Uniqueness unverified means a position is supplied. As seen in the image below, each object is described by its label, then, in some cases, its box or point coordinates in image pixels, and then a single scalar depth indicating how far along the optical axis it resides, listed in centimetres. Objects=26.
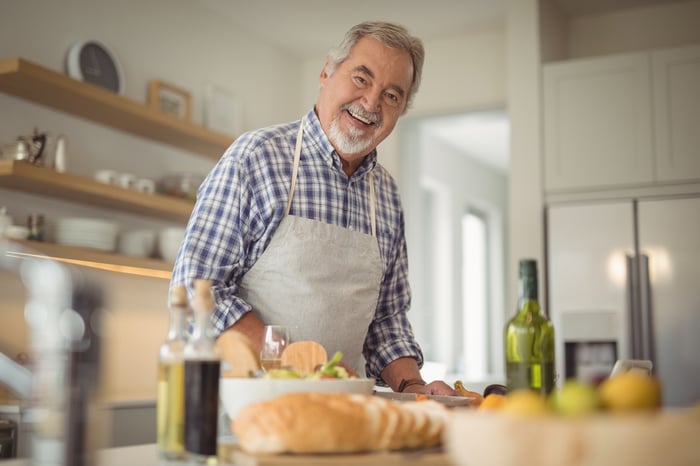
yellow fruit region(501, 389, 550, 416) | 72
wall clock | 367
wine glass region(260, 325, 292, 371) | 128
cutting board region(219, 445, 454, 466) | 88
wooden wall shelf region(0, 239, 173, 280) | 320
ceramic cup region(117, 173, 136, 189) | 368
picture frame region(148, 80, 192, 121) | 413
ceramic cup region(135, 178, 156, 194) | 379
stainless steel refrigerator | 394
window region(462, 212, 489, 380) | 767
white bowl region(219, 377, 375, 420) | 111
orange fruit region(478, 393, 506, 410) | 104
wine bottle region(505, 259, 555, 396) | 122
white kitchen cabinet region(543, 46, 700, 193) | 410
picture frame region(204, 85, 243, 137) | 458
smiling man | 181
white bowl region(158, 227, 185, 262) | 388
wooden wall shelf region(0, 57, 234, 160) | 323
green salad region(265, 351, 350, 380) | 115
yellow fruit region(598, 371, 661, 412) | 74
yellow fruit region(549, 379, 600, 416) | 72
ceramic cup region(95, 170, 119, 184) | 361
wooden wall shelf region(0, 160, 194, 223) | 315
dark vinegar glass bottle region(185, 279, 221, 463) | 96
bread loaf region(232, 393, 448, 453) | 91
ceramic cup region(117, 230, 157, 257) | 371
